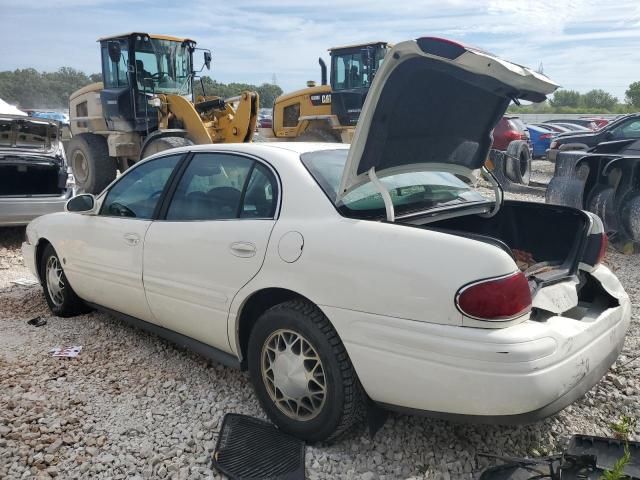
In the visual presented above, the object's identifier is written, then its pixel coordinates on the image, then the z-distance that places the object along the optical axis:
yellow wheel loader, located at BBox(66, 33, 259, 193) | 10.47
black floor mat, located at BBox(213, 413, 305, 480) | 2.65
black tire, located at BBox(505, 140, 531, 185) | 11.04
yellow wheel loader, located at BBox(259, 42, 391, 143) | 11.88
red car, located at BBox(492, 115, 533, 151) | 14.85
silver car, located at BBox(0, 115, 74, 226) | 7.05
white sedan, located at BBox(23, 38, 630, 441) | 2.30
